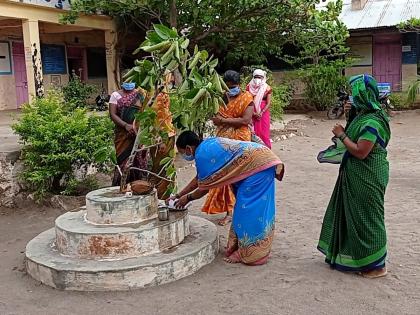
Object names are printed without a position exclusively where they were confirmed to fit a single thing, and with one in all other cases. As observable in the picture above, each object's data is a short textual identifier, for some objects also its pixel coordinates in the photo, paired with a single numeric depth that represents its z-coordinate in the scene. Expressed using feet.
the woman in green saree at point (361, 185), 11.68
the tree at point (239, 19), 36.73
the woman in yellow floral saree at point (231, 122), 16.98
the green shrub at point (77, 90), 43.14
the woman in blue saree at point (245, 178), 12.76
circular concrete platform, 12.12
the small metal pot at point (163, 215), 13.74
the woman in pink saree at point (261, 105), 22.56
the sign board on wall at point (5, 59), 46.06
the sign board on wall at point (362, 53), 57.06
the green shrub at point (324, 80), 50.93
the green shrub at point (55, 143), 19.80
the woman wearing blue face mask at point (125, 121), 19.10
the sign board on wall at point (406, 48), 55.11
